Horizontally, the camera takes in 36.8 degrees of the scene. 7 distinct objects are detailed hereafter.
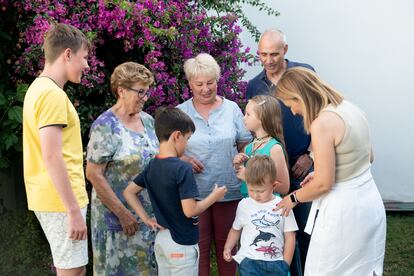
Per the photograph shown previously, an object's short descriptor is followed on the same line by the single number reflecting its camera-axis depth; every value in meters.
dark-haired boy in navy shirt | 3.22
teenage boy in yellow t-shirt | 2.92
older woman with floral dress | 3.50
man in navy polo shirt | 4.17
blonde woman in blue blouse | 3.97
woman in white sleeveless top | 2.97
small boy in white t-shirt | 3.38
